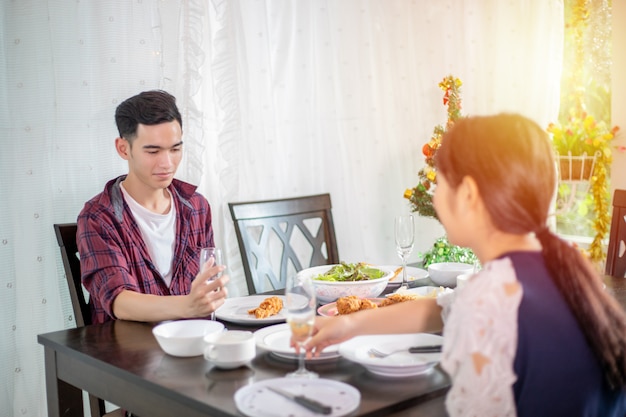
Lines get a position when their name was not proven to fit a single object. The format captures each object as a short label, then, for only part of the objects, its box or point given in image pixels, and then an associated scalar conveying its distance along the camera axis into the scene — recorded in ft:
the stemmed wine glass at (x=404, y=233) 6.74
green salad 6.75
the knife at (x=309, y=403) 3.73
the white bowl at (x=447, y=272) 7.03
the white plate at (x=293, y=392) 3.74
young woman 3.35
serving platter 5.86
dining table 4.02
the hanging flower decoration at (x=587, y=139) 11.55
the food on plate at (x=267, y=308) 5.78
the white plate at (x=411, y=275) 7.23
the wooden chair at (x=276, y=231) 8.25
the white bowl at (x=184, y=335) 4.75
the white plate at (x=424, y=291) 6.48
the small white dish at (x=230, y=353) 4.48
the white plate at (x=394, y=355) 4.29
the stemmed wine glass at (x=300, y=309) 4.13
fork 4.63
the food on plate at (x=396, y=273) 7.10
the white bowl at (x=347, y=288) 6.39
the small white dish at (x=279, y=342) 4.66
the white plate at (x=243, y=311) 5.70
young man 6.40
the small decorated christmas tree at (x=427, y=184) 9.18
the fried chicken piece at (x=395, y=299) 5.95
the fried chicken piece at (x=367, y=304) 5.67
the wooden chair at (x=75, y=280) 6.53
